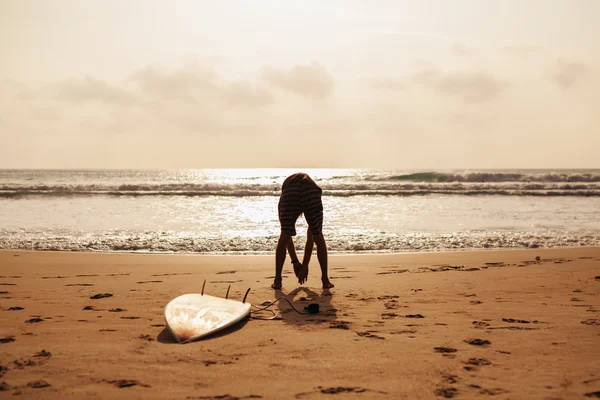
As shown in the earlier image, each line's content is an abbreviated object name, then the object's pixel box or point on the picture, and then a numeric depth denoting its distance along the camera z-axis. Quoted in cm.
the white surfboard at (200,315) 386
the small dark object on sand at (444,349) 354
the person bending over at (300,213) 593
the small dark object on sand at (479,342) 370
